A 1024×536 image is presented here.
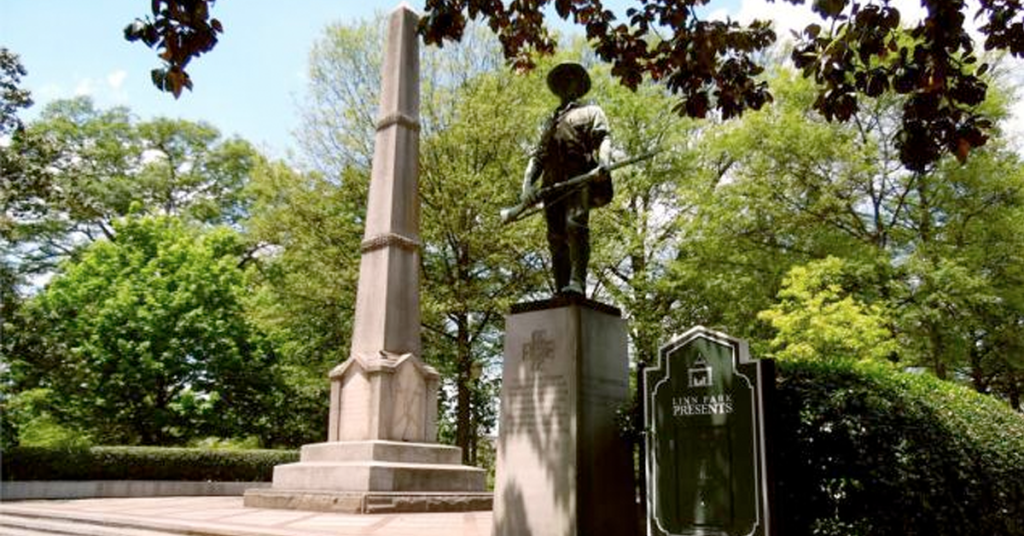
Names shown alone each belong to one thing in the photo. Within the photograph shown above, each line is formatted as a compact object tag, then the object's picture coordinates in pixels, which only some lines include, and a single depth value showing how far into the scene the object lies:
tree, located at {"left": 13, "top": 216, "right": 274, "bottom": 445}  23.83
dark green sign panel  6.21
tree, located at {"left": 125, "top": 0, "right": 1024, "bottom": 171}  4.43
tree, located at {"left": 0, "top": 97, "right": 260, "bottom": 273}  31.28
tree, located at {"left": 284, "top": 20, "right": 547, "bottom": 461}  22.83
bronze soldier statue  8.23
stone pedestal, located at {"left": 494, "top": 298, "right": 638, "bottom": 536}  7.19
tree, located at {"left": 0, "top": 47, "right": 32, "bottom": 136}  15.80
